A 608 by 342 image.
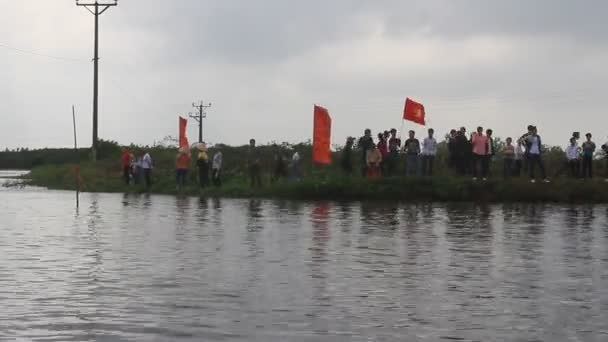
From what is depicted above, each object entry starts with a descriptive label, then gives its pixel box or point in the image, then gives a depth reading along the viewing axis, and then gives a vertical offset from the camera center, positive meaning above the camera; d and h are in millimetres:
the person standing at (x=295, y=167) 44312 +254
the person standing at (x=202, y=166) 45406 +276
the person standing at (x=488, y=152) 38719 +730
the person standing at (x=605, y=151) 41131 +840
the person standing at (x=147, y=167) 49256 +243
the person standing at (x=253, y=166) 43481 +275
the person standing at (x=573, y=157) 39406 +599
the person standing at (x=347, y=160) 43781 +511
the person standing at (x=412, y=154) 39781 +667
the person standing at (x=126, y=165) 51312 +331
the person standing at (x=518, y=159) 40125 +531
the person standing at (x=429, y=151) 39531 +765
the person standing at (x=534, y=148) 37938 +831
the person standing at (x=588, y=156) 38503 +626
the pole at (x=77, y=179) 34738 -189
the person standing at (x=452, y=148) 39750 +867
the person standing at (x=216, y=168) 45562 +204
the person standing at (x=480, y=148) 38719 +851
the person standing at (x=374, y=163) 40906 +381
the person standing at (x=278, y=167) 45178 +256
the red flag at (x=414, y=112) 42406 +2144
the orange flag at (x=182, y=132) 53656 +1764
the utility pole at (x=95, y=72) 69288 +5596
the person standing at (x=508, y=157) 39781 +590
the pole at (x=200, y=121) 128200 +5444
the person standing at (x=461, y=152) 39350 +740
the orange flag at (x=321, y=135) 41906 +1324
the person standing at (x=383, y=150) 41312 +822
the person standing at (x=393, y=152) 40875 +761
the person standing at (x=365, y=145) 40594 +977
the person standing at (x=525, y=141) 37938 +1092
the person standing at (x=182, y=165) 46031 +310
